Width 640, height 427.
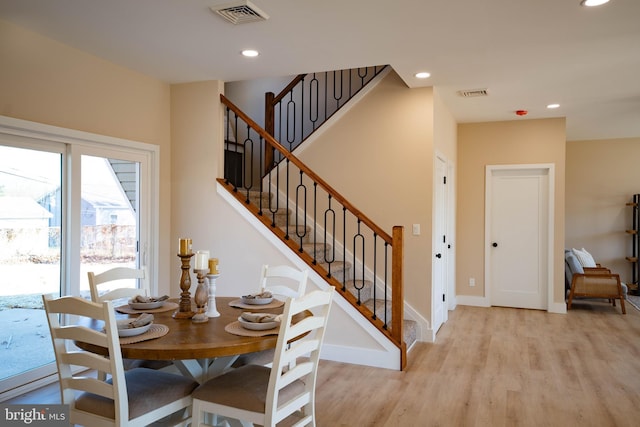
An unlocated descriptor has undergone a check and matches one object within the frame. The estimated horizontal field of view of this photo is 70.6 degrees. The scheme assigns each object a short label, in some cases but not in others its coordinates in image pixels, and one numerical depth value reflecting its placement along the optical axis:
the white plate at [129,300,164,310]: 2.60
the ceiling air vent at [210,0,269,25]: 2.84
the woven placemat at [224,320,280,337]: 2.12
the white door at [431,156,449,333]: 4.83
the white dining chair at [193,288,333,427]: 1.95
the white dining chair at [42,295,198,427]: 1.84
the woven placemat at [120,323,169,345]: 1.98
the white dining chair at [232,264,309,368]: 2.67
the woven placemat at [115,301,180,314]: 2.55
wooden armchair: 6.08
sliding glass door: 3.33
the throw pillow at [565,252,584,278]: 6.34
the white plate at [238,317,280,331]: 2.17
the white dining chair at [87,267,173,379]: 2.56
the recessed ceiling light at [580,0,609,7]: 2.75
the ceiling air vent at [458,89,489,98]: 4.80
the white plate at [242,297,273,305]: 2.75
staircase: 3.93
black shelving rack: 7.61
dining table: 1.92
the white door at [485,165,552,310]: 6.28
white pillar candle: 2.36
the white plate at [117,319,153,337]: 2.02
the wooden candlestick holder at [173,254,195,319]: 2.42
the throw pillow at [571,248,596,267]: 6.68
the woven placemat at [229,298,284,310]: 2.70
